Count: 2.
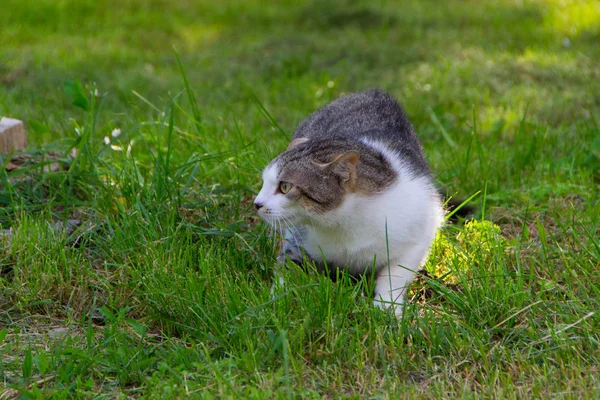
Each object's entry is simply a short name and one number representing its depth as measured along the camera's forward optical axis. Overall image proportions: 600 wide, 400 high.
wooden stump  7.84
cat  5.82
